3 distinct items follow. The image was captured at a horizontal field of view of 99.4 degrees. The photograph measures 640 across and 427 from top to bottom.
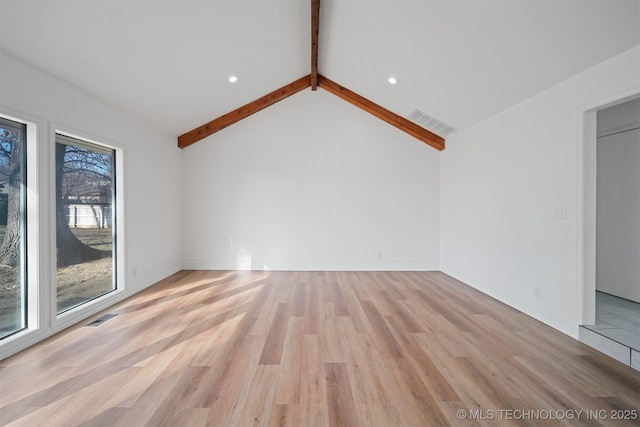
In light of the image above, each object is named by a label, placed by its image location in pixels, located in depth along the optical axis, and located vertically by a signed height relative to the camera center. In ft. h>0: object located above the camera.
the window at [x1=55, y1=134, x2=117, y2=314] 9.46 -0.40
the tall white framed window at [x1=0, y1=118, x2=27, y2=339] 7.58 -0.47
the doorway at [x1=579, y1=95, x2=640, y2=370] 8.33 -0.38
